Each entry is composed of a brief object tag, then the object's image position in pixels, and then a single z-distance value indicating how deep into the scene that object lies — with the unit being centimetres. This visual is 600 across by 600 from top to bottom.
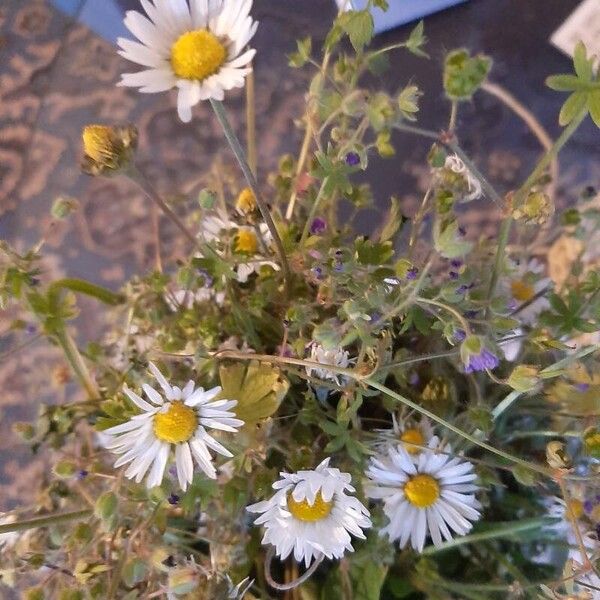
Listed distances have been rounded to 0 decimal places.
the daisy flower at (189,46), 12
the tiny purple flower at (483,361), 12
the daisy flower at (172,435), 13
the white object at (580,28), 25
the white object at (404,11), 24
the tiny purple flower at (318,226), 15
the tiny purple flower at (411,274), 12
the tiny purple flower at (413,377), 15
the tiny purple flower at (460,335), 12
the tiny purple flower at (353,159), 13
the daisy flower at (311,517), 13
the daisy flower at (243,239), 15
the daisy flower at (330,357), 13
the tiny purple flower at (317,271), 13
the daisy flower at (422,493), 15
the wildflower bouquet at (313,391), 12
